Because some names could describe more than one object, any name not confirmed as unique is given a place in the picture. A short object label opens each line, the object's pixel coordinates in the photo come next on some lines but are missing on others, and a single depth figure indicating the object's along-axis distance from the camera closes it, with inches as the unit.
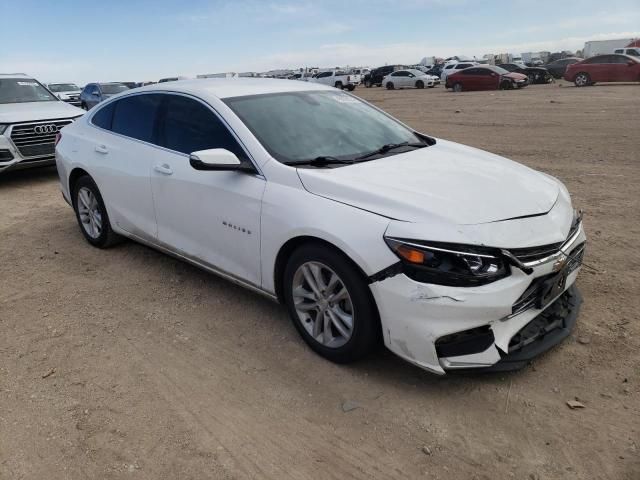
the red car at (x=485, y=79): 1170.0
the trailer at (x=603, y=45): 1899.6
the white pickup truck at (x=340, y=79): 1520.4
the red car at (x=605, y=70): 1071.6
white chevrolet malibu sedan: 106.9
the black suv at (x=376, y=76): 1753.2
